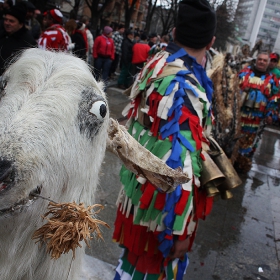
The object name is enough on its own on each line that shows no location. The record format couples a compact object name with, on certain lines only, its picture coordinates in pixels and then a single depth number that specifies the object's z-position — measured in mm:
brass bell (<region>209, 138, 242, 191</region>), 2252
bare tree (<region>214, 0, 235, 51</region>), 30828
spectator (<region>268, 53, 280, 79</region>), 6394
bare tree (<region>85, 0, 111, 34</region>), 18484
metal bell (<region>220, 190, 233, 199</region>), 2359
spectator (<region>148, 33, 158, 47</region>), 13496
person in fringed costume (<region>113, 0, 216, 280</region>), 2068
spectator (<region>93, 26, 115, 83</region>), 10602
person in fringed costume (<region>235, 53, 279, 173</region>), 5930
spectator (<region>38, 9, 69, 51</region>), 5181
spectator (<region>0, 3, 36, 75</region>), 4195
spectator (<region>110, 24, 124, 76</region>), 13578
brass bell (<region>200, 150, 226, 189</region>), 2092
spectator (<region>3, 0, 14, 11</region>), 5821
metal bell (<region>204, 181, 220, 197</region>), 2143
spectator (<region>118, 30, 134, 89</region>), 12125
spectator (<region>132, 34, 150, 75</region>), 11281
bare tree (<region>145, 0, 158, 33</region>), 27206
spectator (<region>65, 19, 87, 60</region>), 7574
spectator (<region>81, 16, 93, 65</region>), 9344
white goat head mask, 1045
